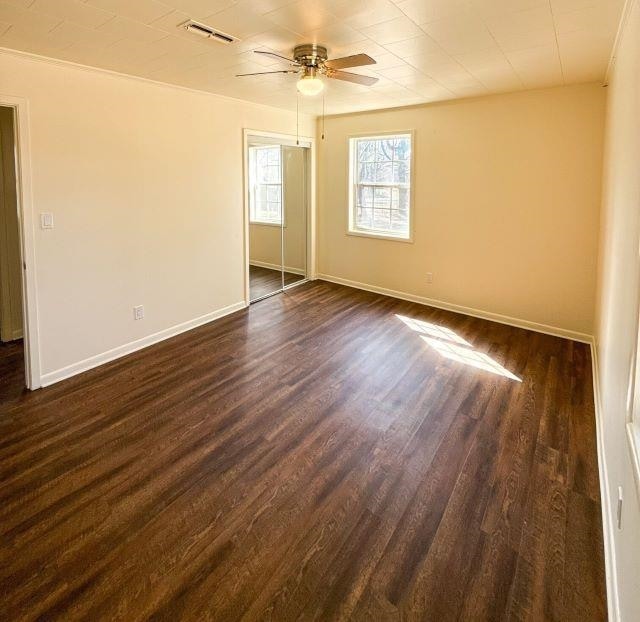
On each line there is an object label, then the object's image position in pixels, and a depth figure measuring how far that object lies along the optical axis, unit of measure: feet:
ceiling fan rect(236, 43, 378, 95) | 9.66
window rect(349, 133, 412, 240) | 18.92
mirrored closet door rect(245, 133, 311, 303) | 21.33
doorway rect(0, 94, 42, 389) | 10.46
